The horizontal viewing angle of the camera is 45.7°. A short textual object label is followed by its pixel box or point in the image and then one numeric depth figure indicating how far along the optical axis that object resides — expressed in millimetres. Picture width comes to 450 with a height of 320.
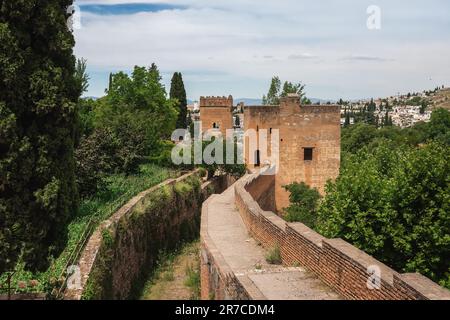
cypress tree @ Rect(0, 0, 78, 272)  10078
